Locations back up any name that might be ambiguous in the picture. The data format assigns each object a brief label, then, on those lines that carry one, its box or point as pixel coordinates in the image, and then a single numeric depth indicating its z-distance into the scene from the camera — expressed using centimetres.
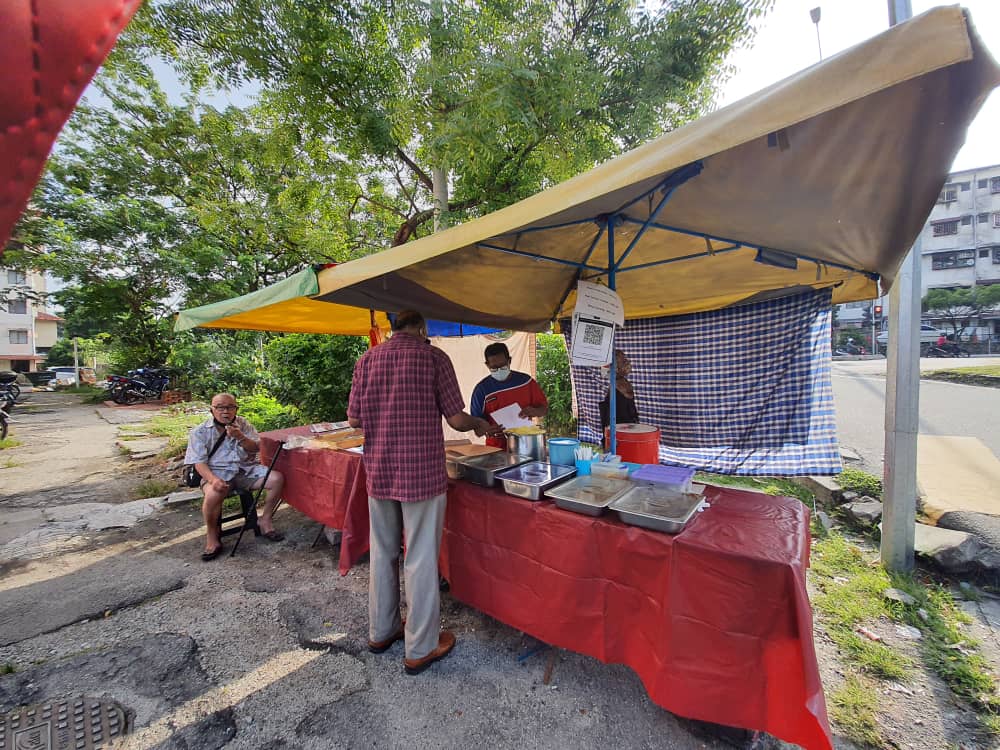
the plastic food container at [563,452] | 275
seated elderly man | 386
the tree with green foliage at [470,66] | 491
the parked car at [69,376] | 2542
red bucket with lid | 284
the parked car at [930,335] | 2508
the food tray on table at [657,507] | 187
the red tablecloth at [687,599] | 161
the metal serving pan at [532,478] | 234
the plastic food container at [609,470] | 248
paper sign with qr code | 261
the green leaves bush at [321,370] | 730
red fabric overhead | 31
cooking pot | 288
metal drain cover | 203
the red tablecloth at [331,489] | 309
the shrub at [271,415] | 722
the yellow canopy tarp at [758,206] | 120
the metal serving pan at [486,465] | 259
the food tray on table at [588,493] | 209
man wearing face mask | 375
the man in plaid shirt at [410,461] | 234
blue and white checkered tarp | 405
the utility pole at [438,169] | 496
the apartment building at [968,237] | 3136
